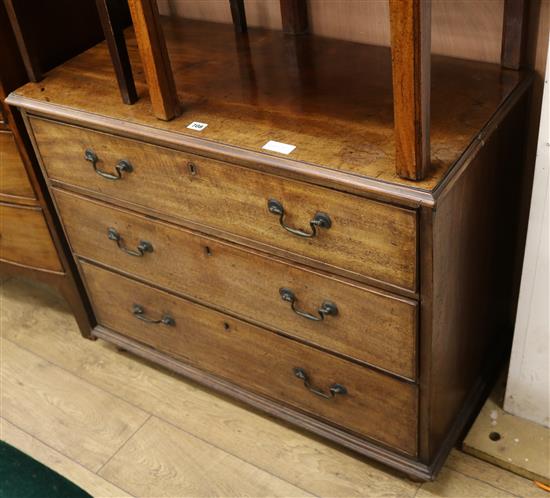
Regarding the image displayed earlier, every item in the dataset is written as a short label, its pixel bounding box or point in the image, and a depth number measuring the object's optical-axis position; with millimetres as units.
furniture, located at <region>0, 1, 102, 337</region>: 1678
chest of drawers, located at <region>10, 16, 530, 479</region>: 1314
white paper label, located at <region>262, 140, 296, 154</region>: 1337
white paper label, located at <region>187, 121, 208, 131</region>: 1445
